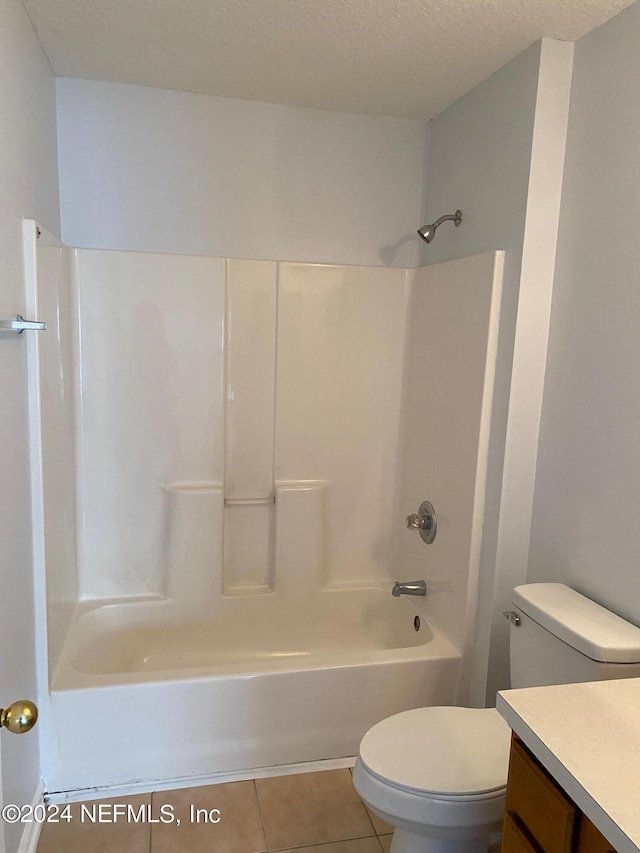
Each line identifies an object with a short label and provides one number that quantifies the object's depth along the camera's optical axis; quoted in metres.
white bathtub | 1.96
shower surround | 2.02
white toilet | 1.43
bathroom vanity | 0.92
